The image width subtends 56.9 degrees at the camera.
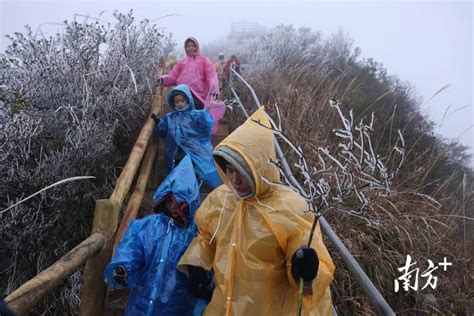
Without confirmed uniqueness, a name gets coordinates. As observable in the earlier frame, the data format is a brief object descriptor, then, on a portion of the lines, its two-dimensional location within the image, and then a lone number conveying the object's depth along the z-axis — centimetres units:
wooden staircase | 353
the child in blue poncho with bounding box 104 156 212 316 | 279
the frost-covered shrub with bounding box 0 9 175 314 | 391
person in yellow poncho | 235
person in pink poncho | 674
